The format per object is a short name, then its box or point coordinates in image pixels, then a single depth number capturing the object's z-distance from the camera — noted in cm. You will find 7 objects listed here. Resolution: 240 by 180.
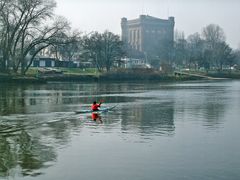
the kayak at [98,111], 3938
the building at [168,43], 17962
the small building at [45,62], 14468
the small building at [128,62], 16348
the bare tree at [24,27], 8994
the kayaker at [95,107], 3978
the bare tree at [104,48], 12506
